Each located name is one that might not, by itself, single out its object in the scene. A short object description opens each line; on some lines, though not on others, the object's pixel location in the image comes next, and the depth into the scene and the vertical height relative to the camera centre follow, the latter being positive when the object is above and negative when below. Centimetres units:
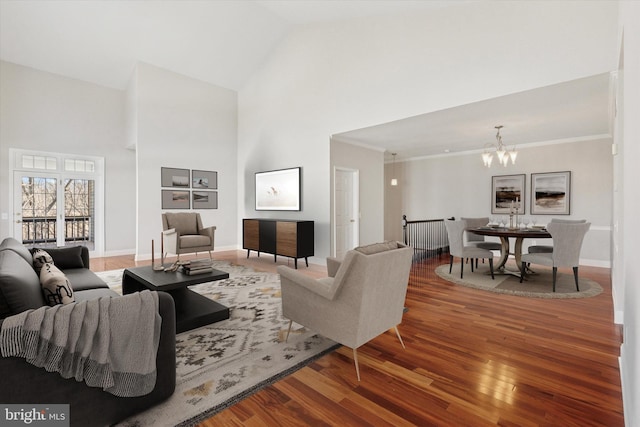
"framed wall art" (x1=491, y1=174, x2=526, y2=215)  672 +38
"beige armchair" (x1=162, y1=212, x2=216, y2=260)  607 -48
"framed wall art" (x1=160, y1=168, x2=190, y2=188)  710 +78
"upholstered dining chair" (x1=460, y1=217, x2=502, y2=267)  560 -58
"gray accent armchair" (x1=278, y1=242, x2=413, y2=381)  205 -62
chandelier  495 +86
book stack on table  325 -61
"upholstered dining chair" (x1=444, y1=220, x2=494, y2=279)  492 -62
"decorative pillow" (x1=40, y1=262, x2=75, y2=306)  203 -52
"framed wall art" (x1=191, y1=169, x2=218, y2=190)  764 +78
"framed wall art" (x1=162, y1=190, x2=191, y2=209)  714 +27
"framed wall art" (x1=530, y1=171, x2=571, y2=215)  619 +33
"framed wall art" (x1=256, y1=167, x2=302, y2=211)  663 +46
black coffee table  293 -92
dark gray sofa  137 -80
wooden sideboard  593 -55
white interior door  644 -2
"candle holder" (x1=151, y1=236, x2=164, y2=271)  351 -65
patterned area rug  180 -113
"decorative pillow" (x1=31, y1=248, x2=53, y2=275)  258 -42
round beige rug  406 -109
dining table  449 -37
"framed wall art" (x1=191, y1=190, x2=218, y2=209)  766 +29
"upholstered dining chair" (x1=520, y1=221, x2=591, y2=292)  410 -46
